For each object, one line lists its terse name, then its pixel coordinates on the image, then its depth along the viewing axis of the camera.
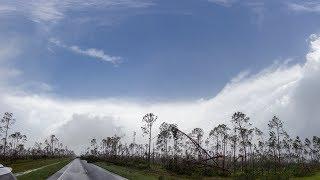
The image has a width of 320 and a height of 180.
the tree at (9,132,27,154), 110.13
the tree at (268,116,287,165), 60.43
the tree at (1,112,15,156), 85.88
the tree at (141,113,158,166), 70.46
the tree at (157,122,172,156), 72.13
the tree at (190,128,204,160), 75.55
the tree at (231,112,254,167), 58.65
